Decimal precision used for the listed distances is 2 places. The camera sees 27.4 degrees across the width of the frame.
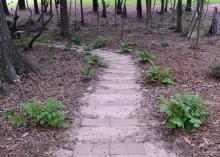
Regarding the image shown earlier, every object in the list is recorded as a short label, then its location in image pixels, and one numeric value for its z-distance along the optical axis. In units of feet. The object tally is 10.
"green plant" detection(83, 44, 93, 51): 47.41
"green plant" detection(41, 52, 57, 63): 40.22
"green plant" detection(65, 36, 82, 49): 50.81
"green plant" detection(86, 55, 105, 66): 37.50
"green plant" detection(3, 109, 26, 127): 20.61
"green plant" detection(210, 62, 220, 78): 31.03
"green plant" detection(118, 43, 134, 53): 45.78
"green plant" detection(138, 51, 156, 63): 38.82
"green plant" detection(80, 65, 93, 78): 31.86
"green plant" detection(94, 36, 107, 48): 50.15
